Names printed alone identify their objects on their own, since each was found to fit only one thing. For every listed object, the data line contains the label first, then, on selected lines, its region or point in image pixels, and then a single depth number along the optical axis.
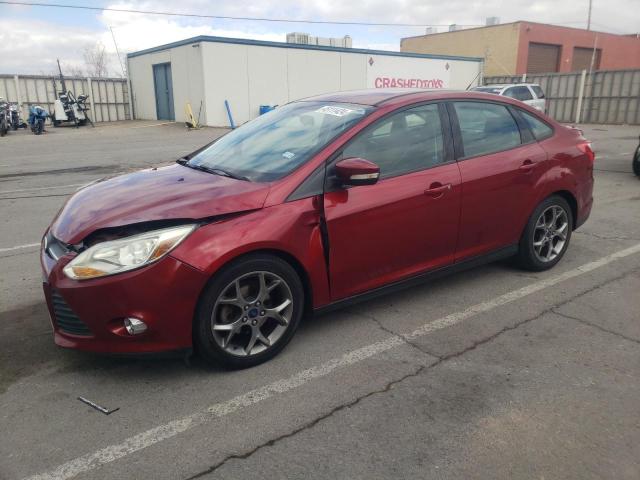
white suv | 19.02
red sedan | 2.86
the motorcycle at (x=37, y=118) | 21.27
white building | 23.62
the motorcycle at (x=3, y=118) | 20.52
